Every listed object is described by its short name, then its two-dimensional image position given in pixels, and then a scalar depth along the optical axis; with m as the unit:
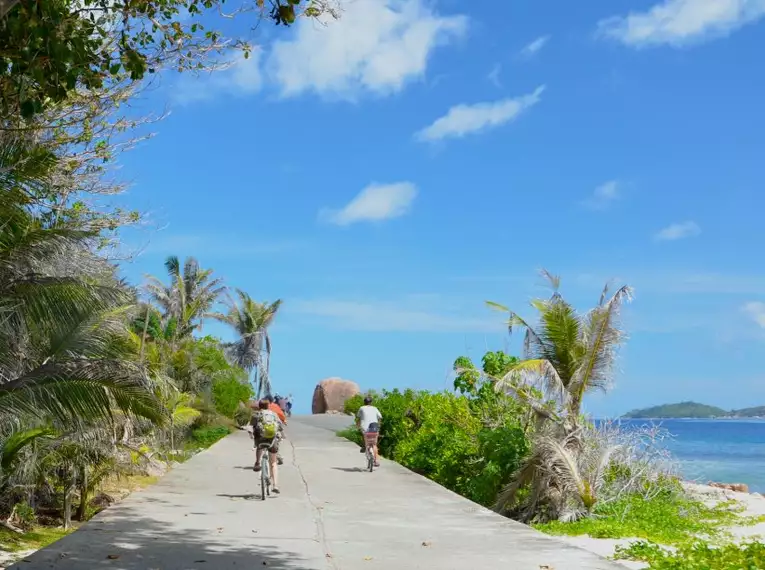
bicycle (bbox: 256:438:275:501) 15.62
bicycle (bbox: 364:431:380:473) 21.23
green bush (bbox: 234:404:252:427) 45.47
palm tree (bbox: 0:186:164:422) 11.30
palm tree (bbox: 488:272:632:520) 16.77
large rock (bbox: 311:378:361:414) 71.00
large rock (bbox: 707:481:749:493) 31.37
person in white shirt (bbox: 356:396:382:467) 21.09
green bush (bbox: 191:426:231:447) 36.23
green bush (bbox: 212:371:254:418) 43.03
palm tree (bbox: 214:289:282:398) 69.81
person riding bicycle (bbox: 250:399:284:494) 15.79
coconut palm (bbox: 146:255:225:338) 59.75
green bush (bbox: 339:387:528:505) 18.83
